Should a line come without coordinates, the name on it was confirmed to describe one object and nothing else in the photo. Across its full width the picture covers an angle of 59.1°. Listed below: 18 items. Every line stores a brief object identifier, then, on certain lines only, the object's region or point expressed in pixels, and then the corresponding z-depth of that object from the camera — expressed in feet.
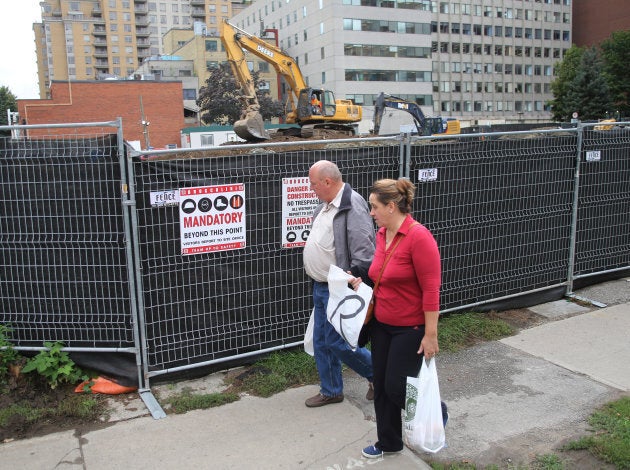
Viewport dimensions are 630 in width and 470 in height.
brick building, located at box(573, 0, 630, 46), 283.79
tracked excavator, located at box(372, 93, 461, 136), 91.32
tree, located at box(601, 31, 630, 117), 205.05
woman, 10.29
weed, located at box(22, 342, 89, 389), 14.62
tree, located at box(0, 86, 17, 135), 290.48
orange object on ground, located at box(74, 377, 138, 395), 15.06
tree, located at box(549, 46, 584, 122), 193.24
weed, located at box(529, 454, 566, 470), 11.55
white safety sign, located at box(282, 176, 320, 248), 16.68
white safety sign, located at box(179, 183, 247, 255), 15.20
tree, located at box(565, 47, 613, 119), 181.27
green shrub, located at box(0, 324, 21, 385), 14.65
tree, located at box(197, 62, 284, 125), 221.05
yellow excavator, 76.90
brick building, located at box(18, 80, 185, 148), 160.97
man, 12.64
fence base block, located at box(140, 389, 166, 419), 14.03
